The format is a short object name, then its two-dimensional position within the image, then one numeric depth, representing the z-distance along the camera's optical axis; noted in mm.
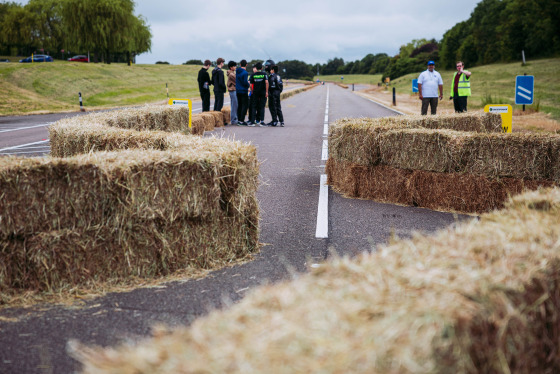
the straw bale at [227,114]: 20875
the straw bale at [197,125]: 16178
